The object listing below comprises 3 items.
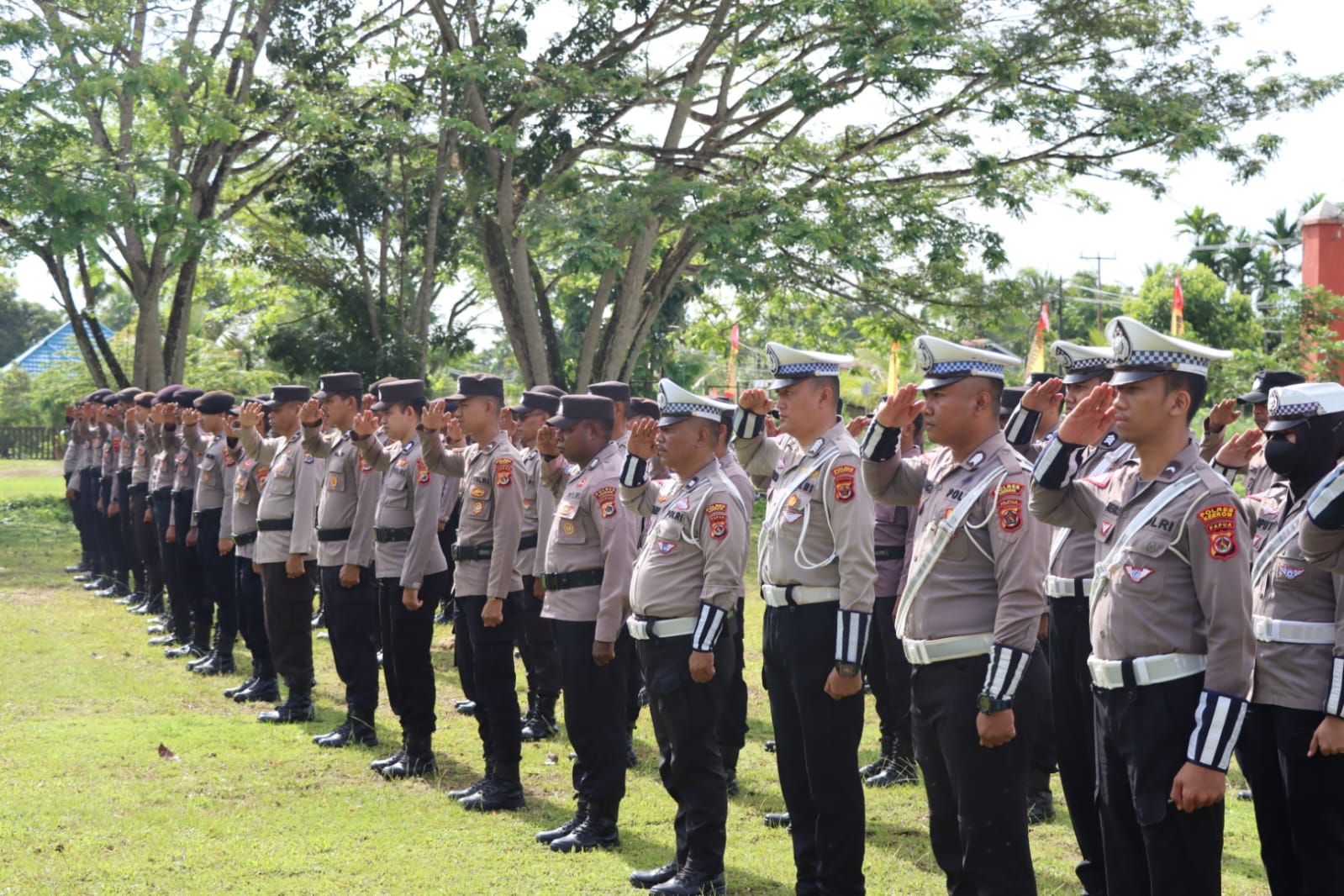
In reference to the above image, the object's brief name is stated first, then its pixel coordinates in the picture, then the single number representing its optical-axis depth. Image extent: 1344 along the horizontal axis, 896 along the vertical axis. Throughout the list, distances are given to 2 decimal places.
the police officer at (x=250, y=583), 9.70
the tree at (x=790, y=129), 15.88
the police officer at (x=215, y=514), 10.62
